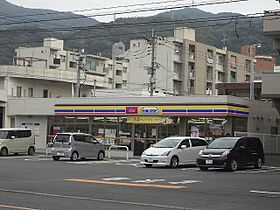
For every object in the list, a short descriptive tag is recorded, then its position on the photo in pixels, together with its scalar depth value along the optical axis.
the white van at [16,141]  37.50
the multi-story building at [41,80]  55.97
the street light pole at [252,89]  45.75
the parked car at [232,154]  24.78
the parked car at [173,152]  26.84
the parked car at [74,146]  32.03
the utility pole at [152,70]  51.07
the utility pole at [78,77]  53.39
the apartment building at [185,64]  82.50
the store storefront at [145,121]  38.12
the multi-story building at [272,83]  33.81
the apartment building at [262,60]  90.88
